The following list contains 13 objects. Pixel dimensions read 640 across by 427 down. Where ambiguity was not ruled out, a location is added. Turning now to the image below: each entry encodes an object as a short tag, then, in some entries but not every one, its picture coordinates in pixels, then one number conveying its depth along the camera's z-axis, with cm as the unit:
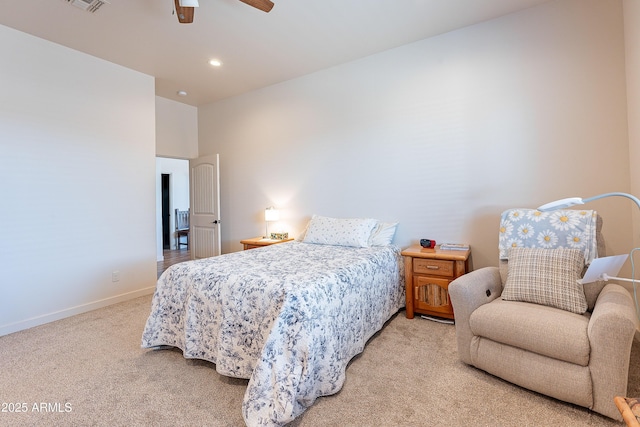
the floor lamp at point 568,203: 108
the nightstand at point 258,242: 376
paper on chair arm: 117
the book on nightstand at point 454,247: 278
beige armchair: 143
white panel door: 458
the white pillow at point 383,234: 313
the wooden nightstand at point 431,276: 261
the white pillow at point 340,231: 310
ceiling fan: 205
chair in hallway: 757
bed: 154
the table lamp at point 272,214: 403
